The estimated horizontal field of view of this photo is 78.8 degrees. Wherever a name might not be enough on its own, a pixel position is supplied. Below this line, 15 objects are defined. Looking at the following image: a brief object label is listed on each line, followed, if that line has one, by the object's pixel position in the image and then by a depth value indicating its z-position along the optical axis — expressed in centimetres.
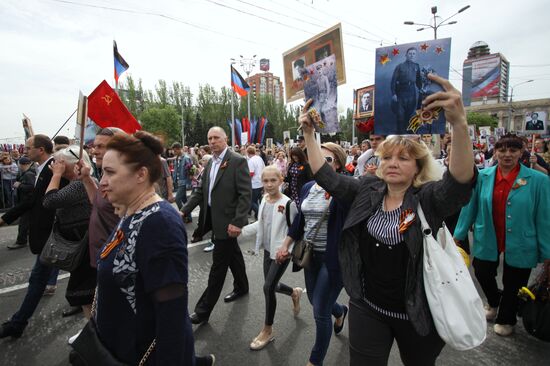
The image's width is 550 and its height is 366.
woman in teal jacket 313
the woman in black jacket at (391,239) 173
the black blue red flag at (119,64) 966
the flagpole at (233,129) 1788
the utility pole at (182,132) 4573
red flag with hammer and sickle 347
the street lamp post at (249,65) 2765
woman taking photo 281
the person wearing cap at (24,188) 547
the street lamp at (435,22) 1758
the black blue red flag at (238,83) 1641
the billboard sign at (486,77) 8638
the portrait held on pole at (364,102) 363
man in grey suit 354
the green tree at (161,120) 4356
